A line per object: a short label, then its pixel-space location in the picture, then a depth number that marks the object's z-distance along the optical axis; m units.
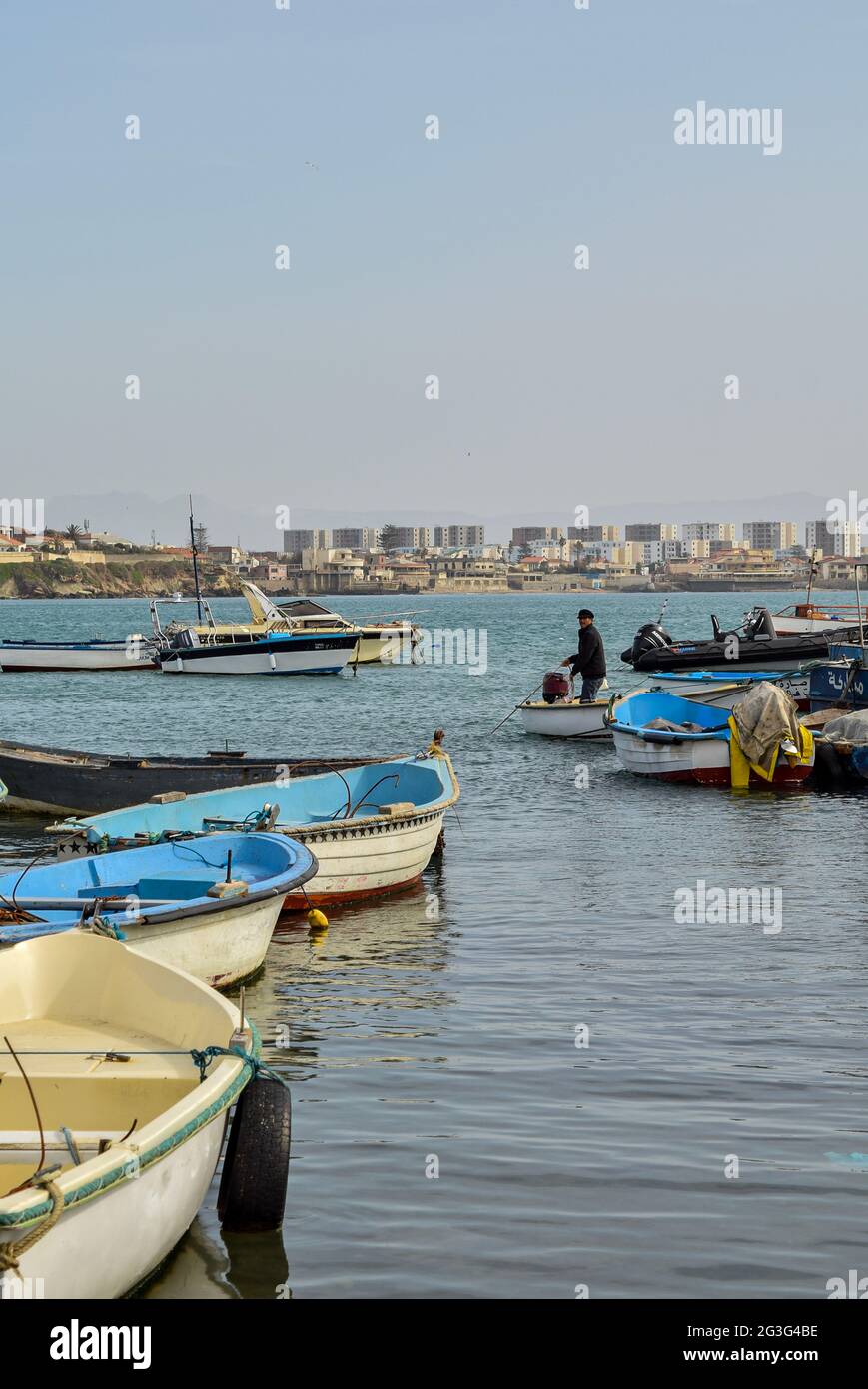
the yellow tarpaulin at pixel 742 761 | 23.16
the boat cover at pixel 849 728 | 23.62
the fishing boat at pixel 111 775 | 18.83
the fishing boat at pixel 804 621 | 53.00
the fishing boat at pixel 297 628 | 60.41
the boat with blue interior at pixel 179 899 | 10.11
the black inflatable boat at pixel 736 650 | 43.38
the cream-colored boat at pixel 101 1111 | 5.39
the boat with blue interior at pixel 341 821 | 14.11
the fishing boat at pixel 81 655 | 63.56
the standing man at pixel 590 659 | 27.28
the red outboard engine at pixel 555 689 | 29.16
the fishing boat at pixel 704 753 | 23.11
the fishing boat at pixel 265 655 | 58.84
